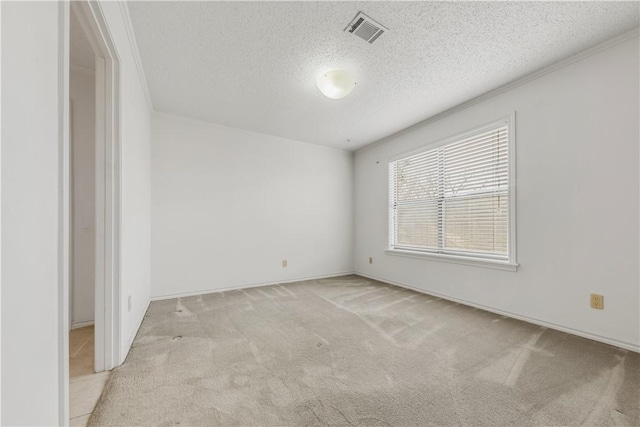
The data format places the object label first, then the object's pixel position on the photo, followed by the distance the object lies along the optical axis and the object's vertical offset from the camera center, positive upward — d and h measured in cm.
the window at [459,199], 269 +19
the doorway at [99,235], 132 -14
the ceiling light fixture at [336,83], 230 +120
